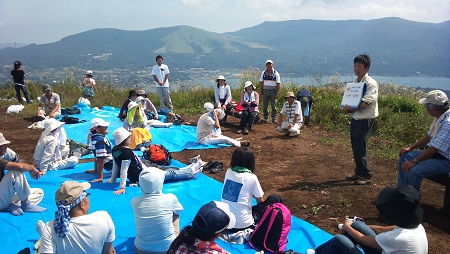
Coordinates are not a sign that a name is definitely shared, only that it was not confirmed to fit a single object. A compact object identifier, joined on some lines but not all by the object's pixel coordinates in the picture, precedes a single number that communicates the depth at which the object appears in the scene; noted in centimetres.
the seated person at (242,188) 381
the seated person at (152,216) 329
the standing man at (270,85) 1025
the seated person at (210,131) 809
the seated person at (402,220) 252
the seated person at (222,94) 1049
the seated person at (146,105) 986
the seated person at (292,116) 898
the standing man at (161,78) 1171
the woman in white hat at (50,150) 574
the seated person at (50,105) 1004
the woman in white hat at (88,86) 1346
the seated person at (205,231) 244
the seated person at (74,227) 273
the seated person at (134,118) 802
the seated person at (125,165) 503
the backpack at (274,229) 359
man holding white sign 520
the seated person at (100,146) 547
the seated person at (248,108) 974
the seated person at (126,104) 886
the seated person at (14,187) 402
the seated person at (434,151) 418
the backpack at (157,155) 648
